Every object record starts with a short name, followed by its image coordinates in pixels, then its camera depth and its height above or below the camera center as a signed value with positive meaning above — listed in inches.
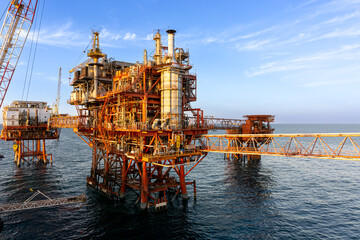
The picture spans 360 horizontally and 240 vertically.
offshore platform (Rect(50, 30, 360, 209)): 1300.4 +14.0
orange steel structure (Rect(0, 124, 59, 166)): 2480.3 -142.8
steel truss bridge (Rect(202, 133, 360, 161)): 1021.0 -146.7
